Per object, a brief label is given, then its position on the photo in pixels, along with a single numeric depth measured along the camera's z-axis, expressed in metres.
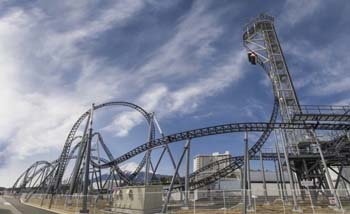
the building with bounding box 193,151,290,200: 51.97
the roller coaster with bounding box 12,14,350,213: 24.35
